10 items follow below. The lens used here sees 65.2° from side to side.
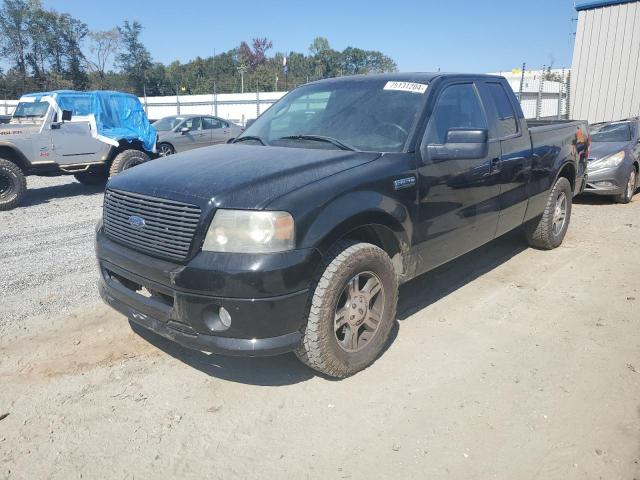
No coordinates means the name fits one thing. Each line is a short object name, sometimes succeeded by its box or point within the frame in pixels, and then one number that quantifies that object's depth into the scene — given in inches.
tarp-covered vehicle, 348.5
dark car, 329.1
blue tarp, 392.5
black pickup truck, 104.4
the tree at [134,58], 2765.7
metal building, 650.8
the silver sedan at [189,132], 538.9
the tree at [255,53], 3998.5
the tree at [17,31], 2375.7
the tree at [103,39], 2673.2
